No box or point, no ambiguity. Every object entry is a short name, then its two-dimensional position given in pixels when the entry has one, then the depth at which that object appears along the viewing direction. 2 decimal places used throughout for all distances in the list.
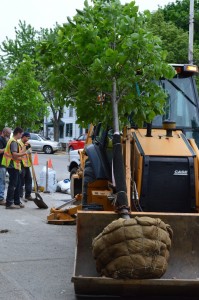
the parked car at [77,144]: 32.99
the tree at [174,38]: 35.38
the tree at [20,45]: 48.75
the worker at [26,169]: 13.80
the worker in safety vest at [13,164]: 12.66
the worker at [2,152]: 13.52
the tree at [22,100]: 22.25
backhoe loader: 5.57
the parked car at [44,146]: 40.97
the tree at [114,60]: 6.64
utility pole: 25.52
